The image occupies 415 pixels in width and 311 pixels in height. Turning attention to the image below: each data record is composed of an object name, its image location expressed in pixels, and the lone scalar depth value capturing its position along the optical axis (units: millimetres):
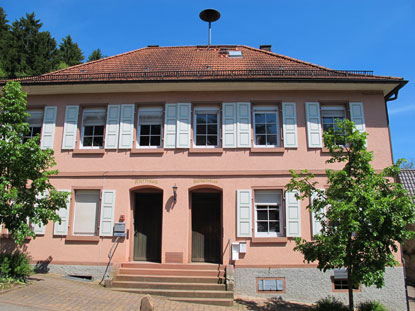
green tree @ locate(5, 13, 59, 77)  23984
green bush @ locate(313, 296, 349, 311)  8867
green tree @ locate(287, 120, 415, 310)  7566
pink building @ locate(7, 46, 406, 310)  10938
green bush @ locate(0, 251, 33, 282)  9188
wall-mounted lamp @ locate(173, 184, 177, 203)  11352
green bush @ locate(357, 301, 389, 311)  9232
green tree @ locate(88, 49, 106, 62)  32375
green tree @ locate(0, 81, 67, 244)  8992
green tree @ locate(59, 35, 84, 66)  28625
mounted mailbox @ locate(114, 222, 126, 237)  11078
